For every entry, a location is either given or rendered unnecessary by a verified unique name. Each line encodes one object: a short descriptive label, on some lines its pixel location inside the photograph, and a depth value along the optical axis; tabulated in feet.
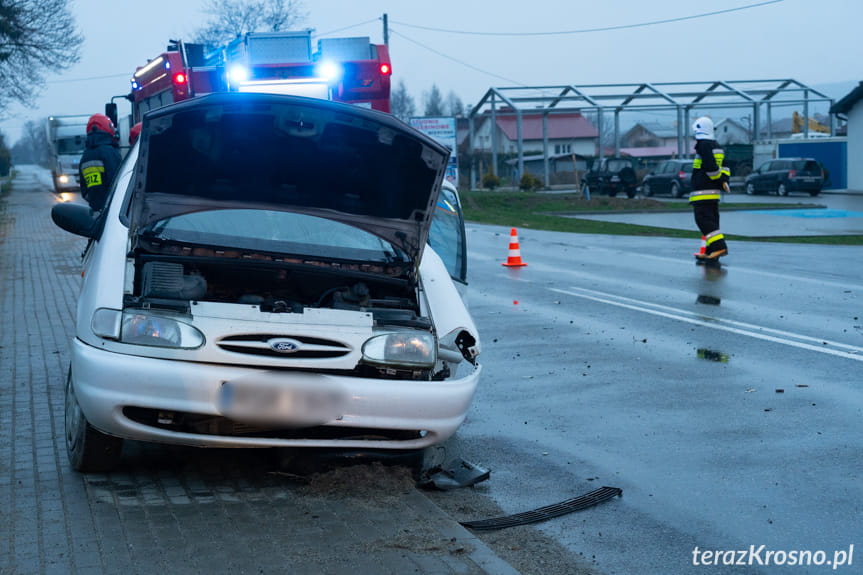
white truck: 143.54
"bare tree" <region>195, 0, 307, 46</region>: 173.88
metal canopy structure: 146.30
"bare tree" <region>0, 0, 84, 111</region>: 113.50
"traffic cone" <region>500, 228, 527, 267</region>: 52.88
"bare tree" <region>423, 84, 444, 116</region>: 422.00
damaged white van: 15.21
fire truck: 42.14
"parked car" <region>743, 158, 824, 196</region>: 129.18
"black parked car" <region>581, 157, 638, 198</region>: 136.46
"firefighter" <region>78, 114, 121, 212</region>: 35.22
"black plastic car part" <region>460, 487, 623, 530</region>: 15.15
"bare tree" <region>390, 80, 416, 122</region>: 366.14
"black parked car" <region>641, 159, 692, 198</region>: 129.90
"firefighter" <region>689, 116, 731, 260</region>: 50.60
